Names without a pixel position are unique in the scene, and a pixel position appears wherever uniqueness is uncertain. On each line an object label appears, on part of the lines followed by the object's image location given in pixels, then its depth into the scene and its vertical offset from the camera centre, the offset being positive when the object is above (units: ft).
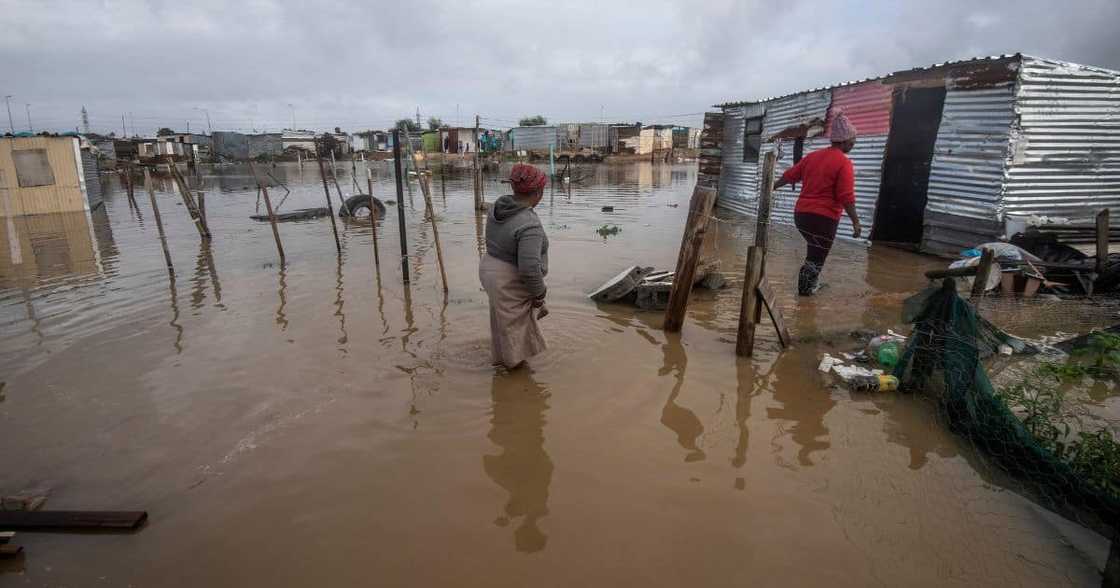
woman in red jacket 20.31 -0.66
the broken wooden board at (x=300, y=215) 51.67 -3.93
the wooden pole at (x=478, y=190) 55.62 -1.79
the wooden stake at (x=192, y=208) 39.09 -2.39
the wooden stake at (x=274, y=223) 32.13 -2.93
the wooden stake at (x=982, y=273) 13.80 -2.55
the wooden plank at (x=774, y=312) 16.37 -4.27
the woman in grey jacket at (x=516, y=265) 13.71 -2.33
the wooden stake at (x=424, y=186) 25.22 -0.79
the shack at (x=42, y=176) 56.18 -0.13
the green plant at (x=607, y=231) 43.55 -4.66
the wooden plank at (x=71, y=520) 9.58 -5.96
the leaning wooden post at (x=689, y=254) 17.29 -2.67
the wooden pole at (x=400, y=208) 24.57 -1.60
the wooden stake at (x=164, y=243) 29.62 -3.74
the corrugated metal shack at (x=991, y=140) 28.91 +1.76
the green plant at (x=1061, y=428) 9.68 -5.22
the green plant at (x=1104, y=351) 13.41 -4.73
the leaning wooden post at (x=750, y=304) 15.93 -3.91
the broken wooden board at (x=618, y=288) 23.26 -4.86
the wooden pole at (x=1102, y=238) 22.02 -2.67
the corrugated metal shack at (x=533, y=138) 147.23 +9.34
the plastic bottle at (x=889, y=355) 15.67 -5.20
